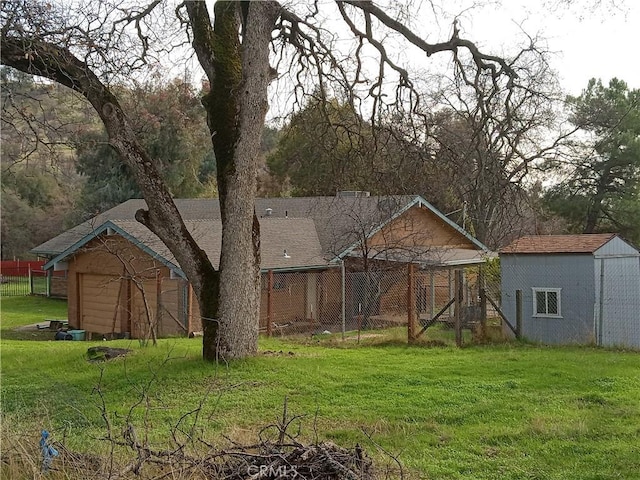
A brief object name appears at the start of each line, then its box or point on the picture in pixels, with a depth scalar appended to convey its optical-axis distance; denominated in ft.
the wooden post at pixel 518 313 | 48.67
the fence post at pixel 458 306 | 46.97
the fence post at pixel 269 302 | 54.06
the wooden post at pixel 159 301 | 49.39
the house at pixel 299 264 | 68.59
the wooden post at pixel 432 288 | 69.56
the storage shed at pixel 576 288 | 51.06
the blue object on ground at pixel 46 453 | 17.47
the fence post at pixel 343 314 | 55.36
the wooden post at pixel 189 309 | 57.70
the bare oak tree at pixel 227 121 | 36.35
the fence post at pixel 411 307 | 49.03
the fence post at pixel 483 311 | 48.62
